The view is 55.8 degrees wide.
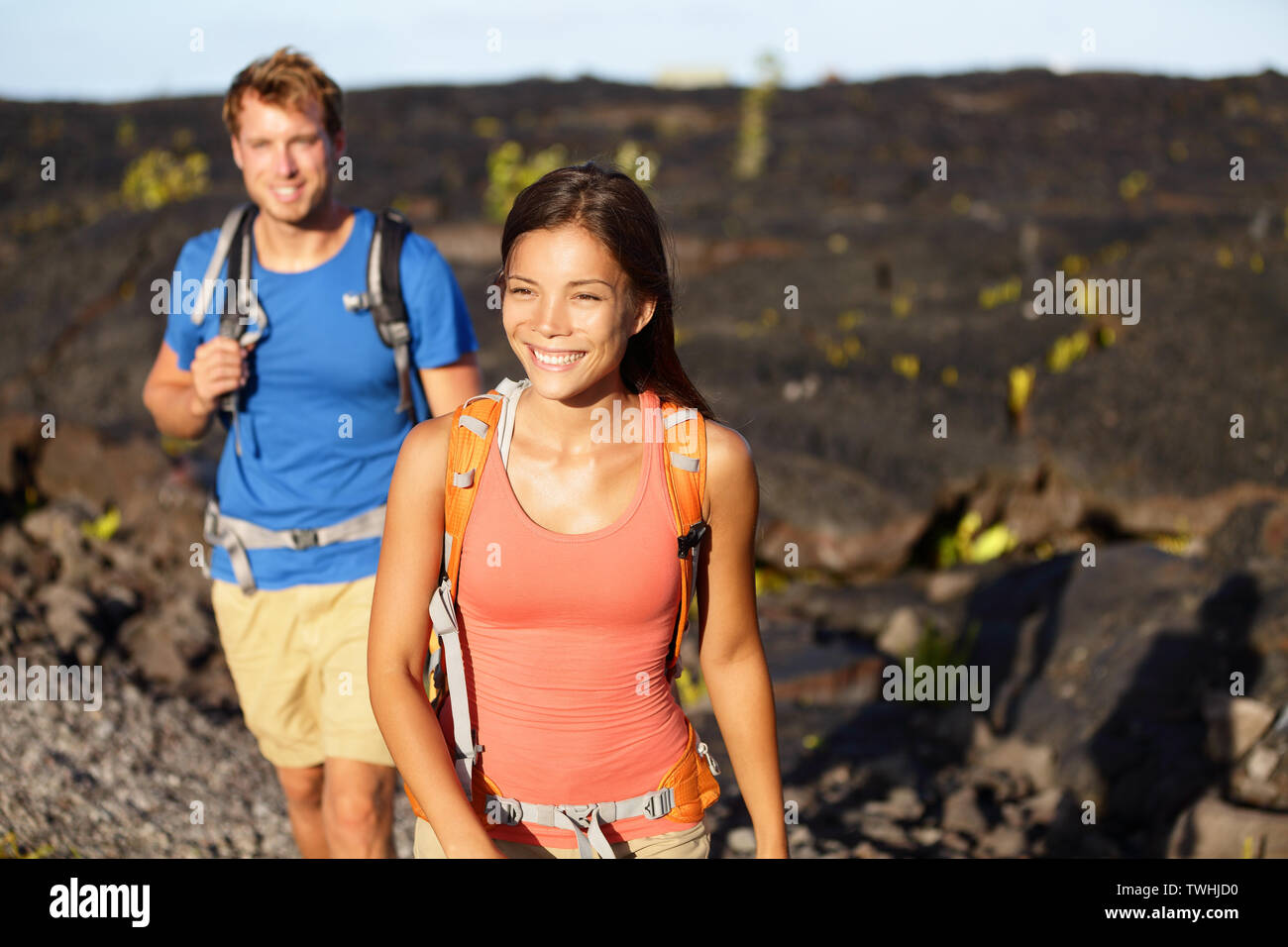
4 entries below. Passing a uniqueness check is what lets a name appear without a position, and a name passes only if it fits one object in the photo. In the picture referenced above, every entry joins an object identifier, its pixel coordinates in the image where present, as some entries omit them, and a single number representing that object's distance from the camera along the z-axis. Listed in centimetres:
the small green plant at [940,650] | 605
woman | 197
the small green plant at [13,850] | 369
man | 296
